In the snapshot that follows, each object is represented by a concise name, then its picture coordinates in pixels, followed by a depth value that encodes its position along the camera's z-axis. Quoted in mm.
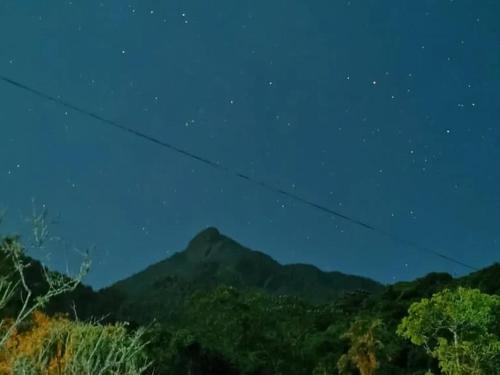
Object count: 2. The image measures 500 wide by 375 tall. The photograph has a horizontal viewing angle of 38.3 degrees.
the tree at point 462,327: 23766
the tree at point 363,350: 30500
